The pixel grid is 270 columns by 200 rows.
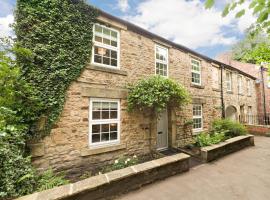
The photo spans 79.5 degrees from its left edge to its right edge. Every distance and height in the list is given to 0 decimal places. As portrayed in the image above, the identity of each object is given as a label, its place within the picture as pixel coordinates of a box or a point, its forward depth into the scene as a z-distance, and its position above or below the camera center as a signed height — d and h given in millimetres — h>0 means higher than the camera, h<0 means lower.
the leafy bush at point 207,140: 7961 -1432
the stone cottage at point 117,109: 5258 +62
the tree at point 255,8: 2230 +1460
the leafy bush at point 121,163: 5695 -1912
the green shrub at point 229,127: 10031 -992
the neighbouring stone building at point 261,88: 17938 +2684
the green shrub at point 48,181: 4105 -1886
